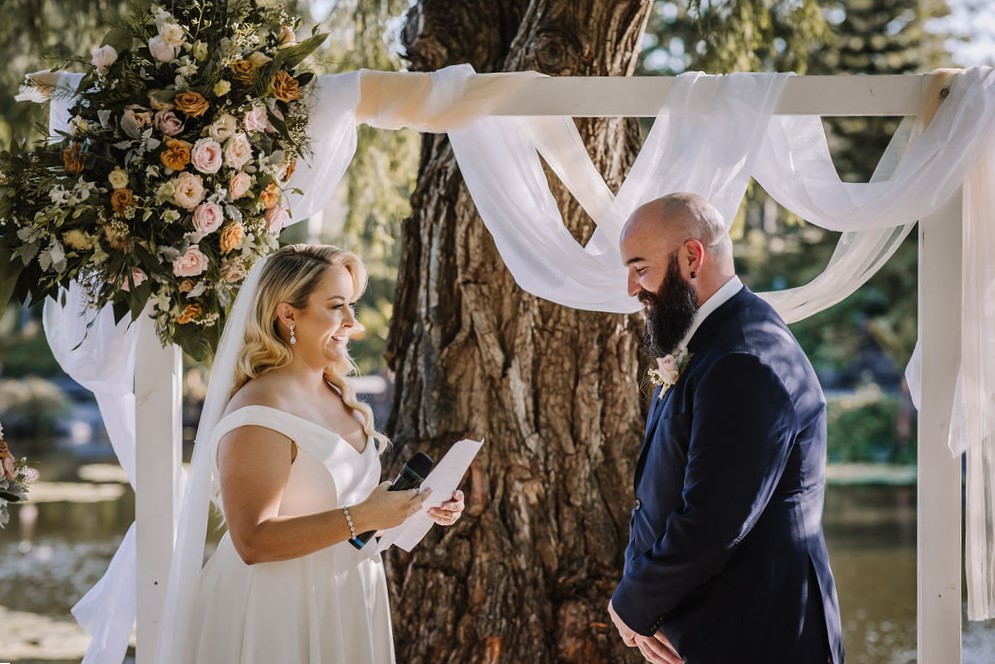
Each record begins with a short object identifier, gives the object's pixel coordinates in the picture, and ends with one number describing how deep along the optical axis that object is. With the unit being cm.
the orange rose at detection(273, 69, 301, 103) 358
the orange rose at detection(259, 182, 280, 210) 357
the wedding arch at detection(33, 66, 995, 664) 374
